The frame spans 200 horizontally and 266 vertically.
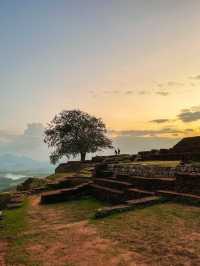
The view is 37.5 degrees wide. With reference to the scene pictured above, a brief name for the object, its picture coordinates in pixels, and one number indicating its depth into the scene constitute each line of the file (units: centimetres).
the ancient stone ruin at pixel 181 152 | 2366
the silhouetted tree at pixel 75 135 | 4866
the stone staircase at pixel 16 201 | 1568
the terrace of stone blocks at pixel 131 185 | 1283
